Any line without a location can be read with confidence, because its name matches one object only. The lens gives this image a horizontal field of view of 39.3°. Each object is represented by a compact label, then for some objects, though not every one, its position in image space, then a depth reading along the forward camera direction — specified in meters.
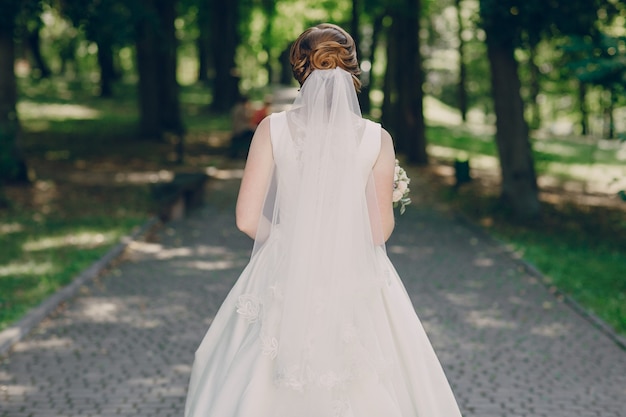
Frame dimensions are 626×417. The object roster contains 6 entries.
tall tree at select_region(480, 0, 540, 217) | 15.54
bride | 3.81
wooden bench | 15.20
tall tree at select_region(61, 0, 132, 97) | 16.12
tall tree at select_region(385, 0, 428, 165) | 23.12
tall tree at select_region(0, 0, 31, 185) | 16.12
